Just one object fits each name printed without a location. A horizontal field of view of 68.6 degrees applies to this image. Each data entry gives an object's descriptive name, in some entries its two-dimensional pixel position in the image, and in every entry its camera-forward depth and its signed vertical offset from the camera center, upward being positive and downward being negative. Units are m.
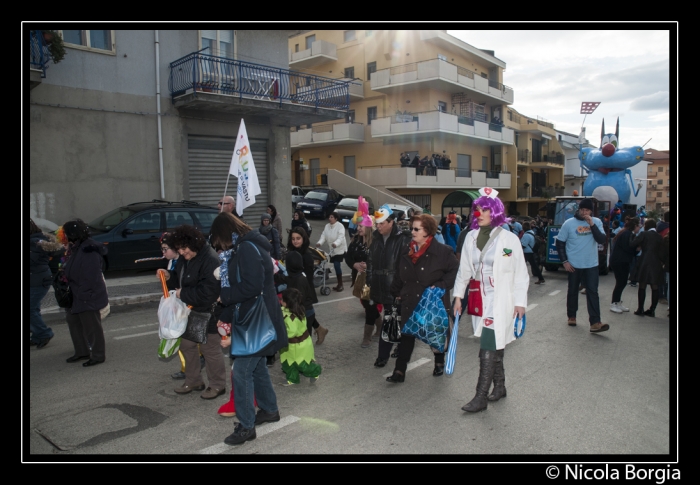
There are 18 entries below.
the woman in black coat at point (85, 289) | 5.86 -0.62
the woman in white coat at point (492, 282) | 4.54 -0.50
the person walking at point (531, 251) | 12.16 -0.58
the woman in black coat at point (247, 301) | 3.96 -0.55
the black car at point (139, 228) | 11.37 +0.14
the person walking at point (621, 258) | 9.16 -0.61
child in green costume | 5.30 -1.24
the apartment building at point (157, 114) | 12.93 +3.46
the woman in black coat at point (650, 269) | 8.61 -0.76
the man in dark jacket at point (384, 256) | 6.12 -0.32
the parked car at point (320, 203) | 26.09 +1.43
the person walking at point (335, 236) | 10.36 -0.12
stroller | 10.29 -0.92
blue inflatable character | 22.93 +2.71
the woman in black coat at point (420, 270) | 5.19 -0.43
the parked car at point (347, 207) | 23.76 +1.08
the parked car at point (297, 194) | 27.42 +2.10
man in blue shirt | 7.43 -0.44
